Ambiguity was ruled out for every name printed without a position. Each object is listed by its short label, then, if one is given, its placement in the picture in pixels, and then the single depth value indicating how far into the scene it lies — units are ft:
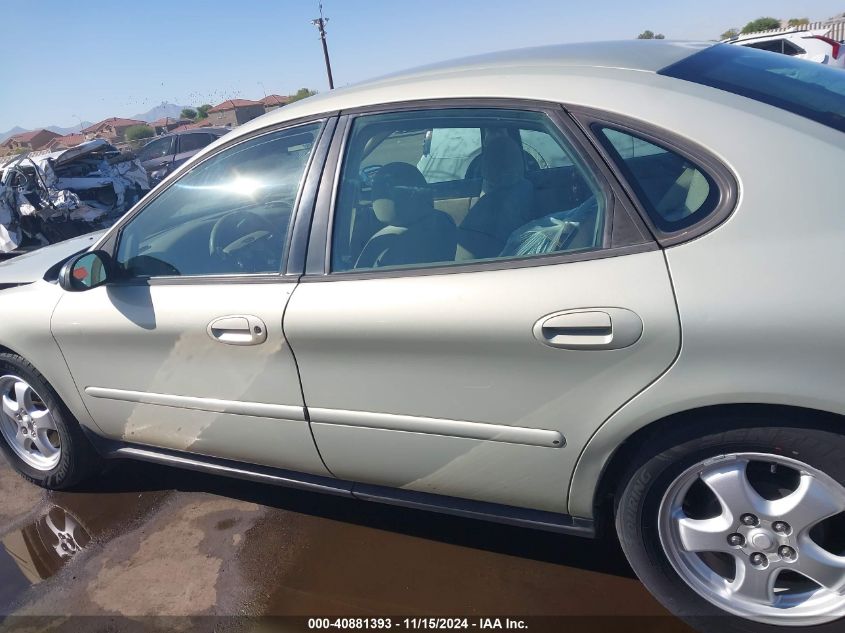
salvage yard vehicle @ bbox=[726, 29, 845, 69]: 43.62
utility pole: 130.21
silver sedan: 5.40
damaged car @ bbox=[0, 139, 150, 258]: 30.37
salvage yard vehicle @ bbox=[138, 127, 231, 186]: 52.54
